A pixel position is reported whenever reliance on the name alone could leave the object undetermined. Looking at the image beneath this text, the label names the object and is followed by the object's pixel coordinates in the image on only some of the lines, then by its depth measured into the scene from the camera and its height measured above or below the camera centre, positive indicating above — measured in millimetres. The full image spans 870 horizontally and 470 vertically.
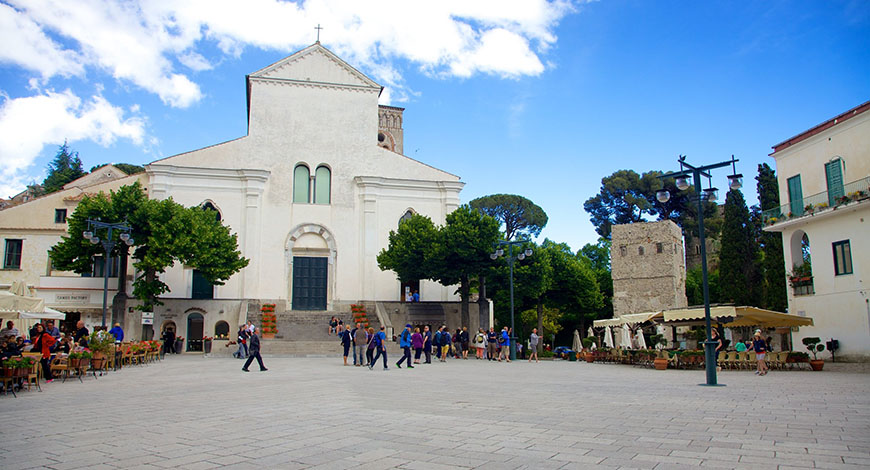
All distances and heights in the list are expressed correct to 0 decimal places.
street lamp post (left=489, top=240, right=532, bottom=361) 27436 +2467
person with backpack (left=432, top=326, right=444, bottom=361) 26750 -1346
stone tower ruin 47281 +3210
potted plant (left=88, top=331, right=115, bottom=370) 16844 -916
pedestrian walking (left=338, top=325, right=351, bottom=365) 21672 -1041
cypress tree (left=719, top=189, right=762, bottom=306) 41562 +3350
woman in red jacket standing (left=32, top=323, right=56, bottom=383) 14555 -787
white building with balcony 22656 +3344
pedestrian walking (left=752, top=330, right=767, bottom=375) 18188 -1375
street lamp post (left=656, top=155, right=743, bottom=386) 14555 +3076
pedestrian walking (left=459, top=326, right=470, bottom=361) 29125 -1623
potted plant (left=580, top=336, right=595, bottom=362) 40709 -2321
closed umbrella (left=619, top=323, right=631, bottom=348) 27984 -1286
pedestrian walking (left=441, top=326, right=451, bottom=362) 25234 -1415
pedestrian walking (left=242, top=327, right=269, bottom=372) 17859 -1134
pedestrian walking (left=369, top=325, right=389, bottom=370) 19730 -1095
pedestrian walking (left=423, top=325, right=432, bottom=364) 23048 -1340
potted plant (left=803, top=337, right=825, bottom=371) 22375 -1518
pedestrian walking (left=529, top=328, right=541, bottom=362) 27697 -1625
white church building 33903 +7056
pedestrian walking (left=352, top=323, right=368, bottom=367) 20891 -1087
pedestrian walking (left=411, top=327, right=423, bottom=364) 21814 -1121
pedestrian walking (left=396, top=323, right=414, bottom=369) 20297 -1075
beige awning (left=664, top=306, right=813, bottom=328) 20219 -367
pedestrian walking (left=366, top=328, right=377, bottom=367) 19750 -1231
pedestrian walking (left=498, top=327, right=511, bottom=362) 26984 -1547
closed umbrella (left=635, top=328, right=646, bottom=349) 28402 -1551
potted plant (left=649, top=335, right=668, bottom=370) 21453 -1998
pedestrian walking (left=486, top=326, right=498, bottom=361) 27938 -1668
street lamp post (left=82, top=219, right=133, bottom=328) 21750 +2805
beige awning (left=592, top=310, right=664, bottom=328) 23916 -493
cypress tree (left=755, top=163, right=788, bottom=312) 35875 +2181
